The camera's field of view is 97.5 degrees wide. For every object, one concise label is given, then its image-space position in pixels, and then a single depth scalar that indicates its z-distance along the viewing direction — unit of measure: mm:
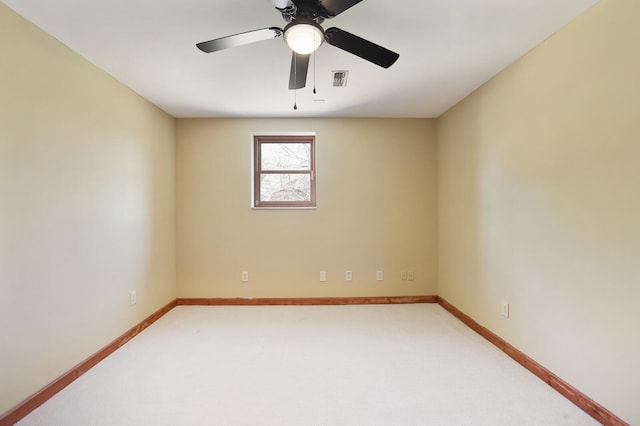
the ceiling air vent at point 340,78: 2322
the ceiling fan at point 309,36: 1272
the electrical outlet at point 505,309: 2252
